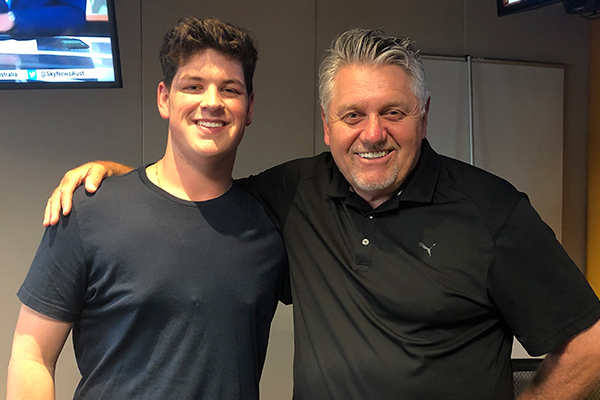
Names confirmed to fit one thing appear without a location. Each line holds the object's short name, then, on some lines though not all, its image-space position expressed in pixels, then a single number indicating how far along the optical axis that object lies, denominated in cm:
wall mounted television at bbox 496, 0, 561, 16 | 258
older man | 126
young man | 126
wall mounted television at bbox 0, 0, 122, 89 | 227
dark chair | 148
